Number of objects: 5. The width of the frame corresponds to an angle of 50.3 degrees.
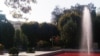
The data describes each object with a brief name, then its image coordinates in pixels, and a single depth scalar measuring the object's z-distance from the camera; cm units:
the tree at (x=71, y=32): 1728
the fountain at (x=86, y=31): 1464
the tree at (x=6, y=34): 1780
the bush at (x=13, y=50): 905
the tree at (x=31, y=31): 1888
